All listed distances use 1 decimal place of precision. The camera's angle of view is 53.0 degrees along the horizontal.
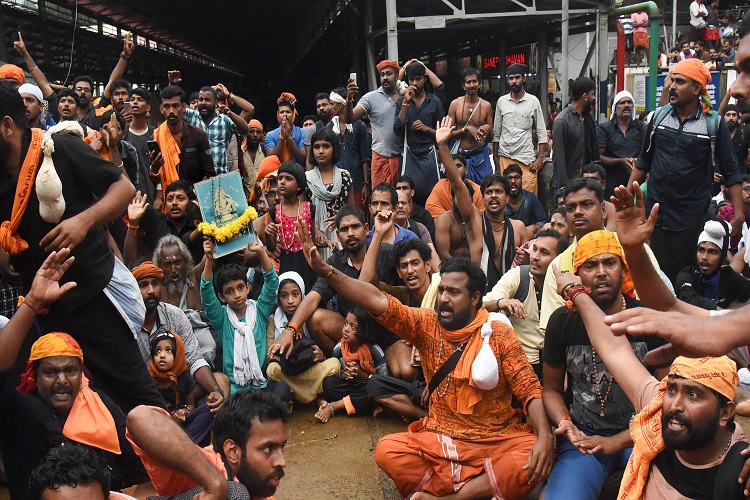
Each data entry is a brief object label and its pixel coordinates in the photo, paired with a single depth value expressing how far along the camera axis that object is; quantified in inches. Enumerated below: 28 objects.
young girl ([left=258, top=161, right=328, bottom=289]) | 241.1
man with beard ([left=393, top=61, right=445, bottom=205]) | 302.5
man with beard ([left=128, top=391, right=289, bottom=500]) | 92.9
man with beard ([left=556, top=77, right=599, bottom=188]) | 310.7
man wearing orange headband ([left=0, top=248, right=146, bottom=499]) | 122.6
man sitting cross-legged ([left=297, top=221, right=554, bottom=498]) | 154.9
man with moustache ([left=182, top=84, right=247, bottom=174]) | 297.1
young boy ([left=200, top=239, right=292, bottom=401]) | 203.0
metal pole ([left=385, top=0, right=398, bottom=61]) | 411.2
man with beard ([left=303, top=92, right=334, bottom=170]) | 365.1
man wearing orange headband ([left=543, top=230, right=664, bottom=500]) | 146.4
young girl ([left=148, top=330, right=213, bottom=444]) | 177.8
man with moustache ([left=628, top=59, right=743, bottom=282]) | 230.5
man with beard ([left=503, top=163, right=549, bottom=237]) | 286.4
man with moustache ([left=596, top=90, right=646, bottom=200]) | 331.0
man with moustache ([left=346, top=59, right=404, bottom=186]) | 316.8
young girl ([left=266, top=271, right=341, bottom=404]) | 209.0
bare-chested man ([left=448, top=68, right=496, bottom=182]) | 322.0
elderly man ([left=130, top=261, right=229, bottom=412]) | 190.5
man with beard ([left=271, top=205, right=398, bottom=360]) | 215.9
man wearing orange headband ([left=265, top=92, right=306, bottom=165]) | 328.2
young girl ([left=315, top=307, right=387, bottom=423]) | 203.0
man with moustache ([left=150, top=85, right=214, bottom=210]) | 260.2
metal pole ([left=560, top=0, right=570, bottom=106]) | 435.2
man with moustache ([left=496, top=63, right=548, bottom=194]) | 333.1
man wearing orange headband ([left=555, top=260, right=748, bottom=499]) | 108.7
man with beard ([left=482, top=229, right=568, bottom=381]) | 191.8
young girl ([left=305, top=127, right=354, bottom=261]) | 260.1
